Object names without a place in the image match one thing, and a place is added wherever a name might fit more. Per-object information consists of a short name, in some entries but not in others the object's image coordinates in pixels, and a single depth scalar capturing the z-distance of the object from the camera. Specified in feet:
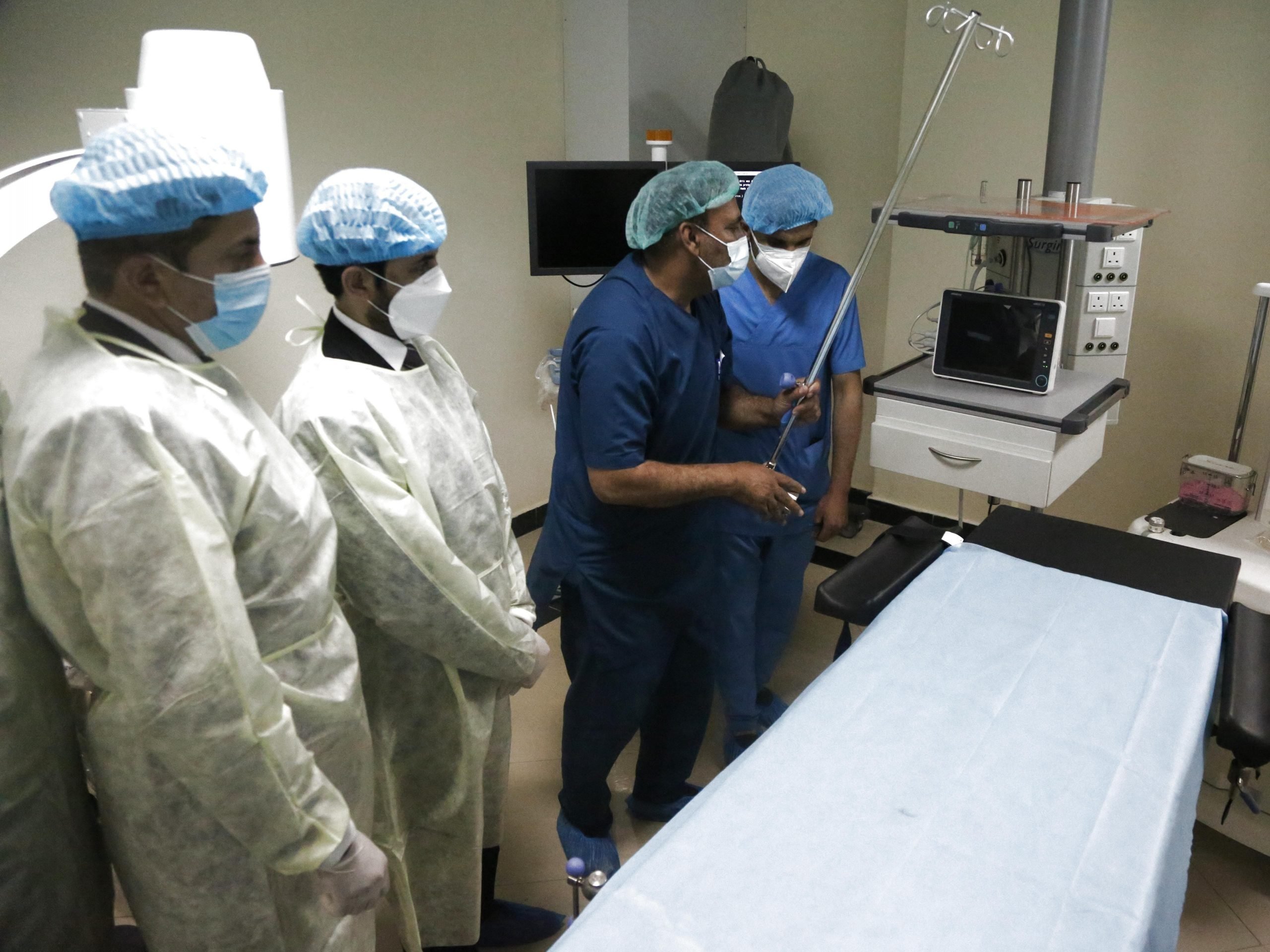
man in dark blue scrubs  5.45
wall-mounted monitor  8.95
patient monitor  6.76
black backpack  9.93
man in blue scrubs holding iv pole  7.18
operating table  3.16
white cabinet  6.49
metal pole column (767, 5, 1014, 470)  5.49
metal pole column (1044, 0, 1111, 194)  7.03
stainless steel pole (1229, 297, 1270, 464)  6.63
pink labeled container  6.89
